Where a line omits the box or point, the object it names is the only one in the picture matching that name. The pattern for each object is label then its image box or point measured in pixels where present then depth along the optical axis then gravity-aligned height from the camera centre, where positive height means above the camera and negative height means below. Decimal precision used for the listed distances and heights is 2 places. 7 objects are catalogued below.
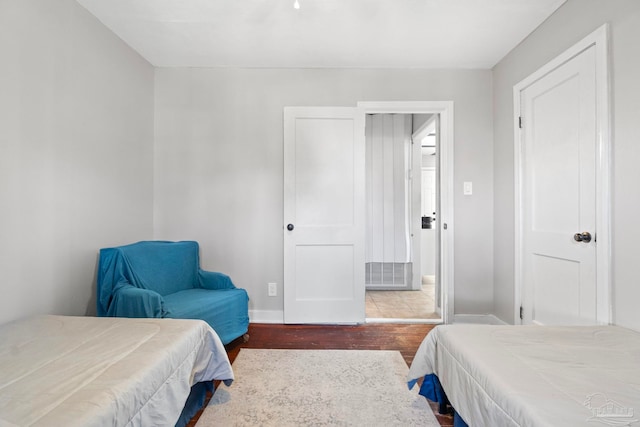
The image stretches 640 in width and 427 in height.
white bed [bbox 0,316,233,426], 0.90 -0.53
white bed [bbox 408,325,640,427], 0.89 -0.55
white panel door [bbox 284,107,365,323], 2.97 +0.00
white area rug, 1.59 -1.02
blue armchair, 2.02 -0.53
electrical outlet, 3.03 -0.70
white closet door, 1.86 +0.13
